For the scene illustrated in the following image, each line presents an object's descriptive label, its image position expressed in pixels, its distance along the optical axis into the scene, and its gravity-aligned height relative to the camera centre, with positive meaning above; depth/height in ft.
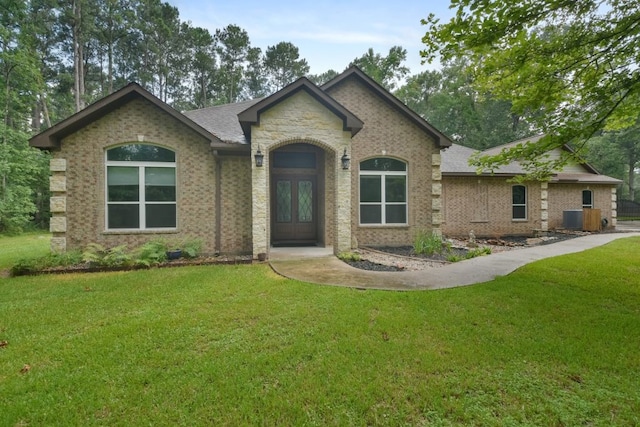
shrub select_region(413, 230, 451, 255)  30.89 -3.51
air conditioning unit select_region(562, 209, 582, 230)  51.98 -1.34
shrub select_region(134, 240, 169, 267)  24.34 -3.48
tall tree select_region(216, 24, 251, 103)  105.91 +58.01
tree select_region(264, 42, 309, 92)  111.65 +57.64
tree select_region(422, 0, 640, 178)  16.51 +9.34
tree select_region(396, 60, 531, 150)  105.91 +35.80
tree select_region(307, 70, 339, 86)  123.85 +58.08
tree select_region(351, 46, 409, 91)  96.53 +50.04
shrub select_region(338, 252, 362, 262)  26.61 -4.02
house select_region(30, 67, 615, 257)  26.63 +4.29
